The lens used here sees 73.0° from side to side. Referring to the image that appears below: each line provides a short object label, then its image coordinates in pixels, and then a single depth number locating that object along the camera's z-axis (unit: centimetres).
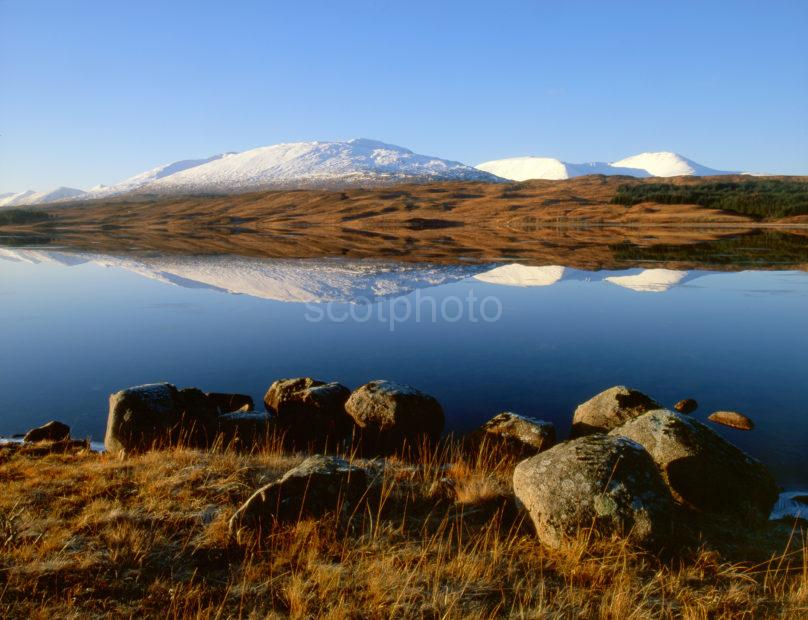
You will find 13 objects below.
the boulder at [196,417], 1081
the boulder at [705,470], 821
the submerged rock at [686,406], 1299
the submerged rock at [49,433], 1126
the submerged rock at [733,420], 1205
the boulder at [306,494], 630
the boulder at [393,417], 1138
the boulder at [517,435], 1043
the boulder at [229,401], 1331
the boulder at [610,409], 1077
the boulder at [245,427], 1105
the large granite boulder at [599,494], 625
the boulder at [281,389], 1271
